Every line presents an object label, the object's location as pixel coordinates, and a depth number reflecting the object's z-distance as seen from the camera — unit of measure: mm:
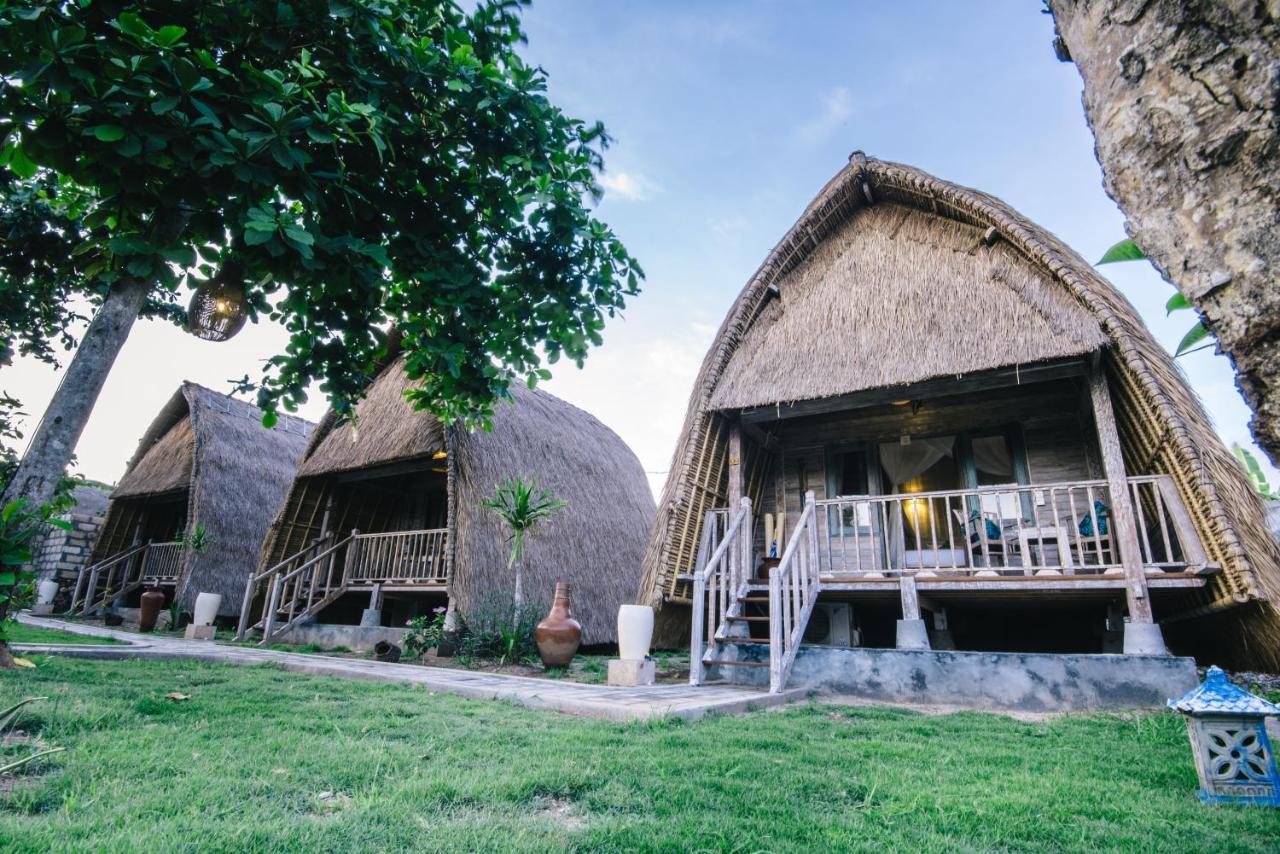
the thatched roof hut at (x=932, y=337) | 5680
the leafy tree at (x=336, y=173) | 3078
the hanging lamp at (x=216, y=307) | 4910
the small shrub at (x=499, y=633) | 8234
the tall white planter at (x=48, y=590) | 15859
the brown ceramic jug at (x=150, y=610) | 12711
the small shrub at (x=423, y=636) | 8820
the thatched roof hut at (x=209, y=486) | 13126
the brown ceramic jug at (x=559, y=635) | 7344
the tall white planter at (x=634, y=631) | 6328
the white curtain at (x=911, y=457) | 9109
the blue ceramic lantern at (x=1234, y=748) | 2633
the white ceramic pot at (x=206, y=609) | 11308
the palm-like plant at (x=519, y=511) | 8492
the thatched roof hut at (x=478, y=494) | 9648
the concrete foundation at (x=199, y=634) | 10820
